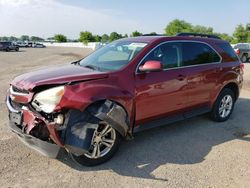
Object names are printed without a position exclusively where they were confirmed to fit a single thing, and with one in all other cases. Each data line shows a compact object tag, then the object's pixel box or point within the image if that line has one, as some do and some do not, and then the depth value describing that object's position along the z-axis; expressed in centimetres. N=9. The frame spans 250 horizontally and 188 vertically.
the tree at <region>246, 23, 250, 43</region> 4332
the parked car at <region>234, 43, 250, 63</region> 1547
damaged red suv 249
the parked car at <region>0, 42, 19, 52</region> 2944
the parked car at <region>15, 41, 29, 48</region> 4817
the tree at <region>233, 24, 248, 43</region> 4256
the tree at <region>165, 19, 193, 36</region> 6025
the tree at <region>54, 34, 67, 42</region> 7112
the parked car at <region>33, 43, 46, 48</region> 4827
